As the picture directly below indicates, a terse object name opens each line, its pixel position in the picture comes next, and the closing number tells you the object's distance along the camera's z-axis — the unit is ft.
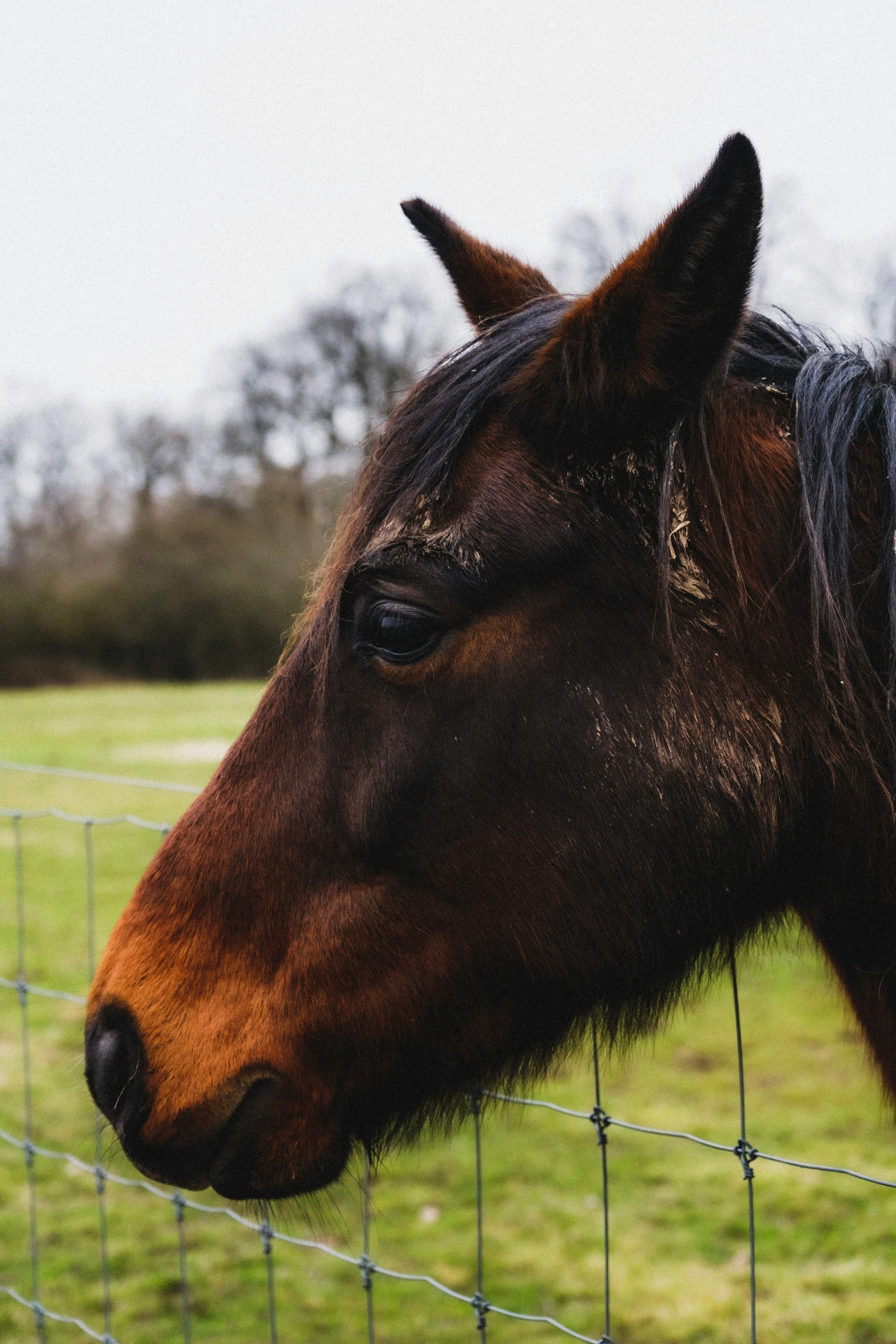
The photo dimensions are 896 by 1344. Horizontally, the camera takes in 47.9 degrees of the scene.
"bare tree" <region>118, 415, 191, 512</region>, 116.98
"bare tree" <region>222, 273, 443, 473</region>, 89.76
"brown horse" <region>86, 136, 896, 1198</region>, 4.51
